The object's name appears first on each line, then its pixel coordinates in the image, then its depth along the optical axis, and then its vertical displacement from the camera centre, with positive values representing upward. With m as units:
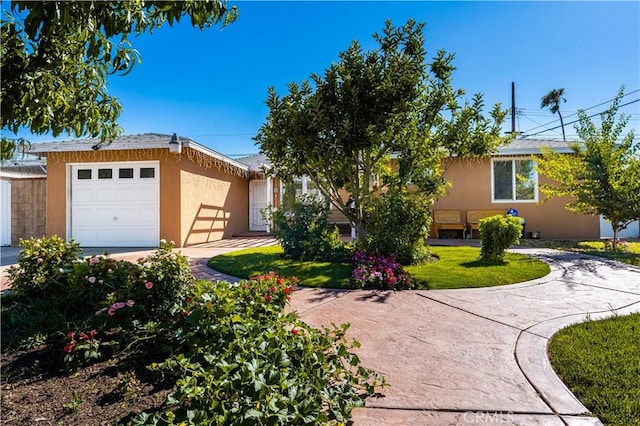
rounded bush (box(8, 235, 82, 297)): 3.91 -0.57
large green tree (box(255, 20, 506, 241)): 7.01 +1.88
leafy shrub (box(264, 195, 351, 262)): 7.66 -0.38
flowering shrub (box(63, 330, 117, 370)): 2.59 -0.97
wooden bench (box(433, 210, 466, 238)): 12.97 -0.20
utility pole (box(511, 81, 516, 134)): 26.89 +8.18
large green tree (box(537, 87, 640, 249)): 8.81 +1.08
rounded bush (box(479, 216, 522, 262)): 7.02 -0.41
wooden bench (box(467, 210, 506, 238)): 12.72 -0.06
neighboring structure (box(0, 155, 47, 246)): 12.44 +0.32
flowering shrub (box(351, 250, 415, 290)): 5.52 -0.95
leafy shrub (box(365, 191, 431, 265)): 6.95 -0.24
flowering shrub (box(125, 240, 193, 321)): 3.16 -0.63
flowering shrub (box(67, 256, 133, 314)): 3.49 -0.65
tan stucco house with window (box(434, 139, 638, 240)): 12.77 +0.71
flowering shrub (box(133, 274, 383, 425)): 1.80 -0.90
